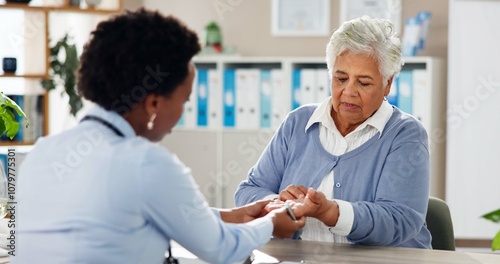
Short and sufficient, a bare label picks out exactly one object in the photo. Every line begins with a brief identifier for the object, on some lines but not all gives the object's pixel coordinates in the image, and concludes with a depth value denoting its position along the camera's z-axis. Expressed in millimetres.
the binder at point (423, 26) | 5125
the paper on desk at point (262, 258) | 1971
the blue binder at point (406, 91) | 5016
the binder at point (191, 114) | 5512
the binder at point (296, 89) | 5262
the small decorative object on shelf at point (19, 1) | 4898
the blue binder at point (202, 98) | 5426
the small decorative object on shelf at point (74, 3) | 5285
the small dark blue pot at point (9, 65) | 4816
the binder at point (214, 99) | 5406
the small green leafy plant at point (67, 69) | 5180
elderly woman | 2209
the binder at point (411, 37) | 5125
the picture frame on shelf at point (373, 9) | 5387
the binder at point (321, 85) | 5152
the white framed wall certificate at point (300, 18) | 5586
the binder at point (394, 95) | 5035
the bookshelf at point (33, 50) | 4957
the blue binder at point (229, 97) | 5359
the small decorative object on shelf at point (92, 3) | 5320
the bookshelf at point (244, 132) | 5094
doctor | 1480
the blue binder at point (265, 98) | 5301
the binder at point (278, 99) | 5277
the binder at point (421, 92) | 5016
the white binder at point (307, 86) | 5211
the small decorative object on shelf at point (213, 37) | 5594
